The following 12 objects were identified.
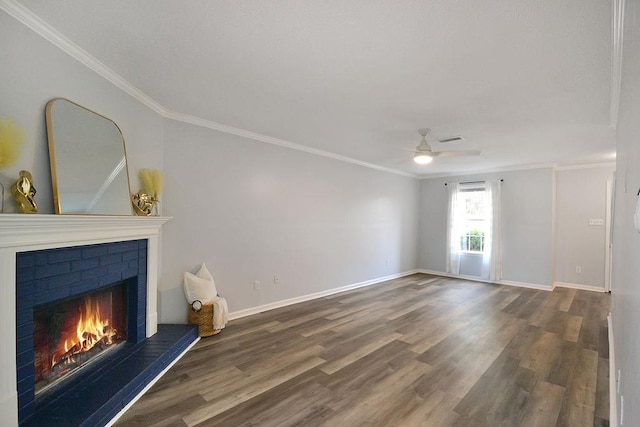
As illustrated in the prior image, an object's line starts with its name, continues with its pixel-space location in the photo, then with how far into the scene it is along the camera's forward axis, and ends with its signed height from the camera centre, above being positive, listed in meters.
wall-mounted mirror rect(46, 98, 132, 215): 1.89 +0.35
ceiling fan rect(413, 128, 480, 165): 3.50 +0.84
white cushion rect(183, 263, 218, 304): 3.15 -0.88
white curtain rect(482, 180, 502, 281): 5.99 -0.37
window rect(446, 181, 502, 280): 6.02 -0.19
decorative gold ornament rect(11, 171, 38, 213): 1.61 +0.07
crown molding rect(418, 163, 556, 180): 5.56 +1.07
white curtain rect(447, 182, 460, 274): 6.61 -0.31
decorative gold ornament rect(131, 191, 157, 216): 2.67 +0.06
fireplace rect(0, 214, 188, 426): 1.50 -0.61
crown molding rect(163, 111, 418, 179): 3.25 +1.06
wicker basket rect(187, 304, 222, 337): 3.12 -1.20
